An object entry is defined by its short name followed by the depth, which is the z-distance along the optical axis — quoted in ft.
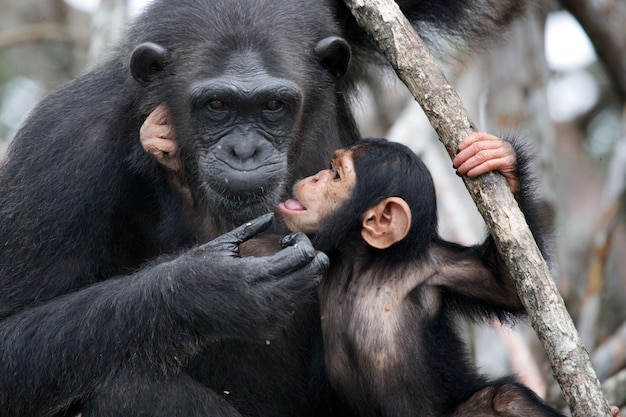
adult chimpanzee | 46.42
